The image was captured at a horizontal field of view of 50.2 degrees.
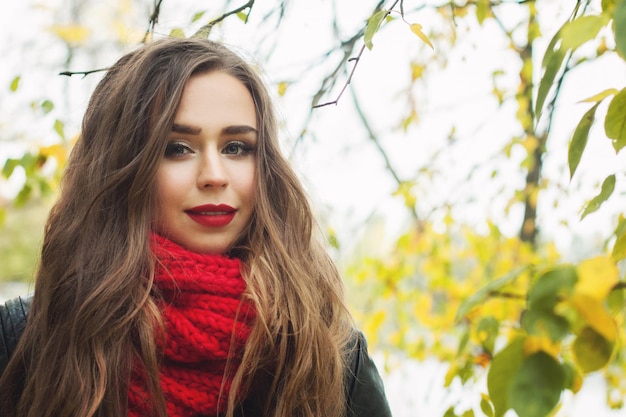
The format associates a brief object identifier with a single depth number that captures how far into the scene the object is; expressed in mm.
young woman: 1232
